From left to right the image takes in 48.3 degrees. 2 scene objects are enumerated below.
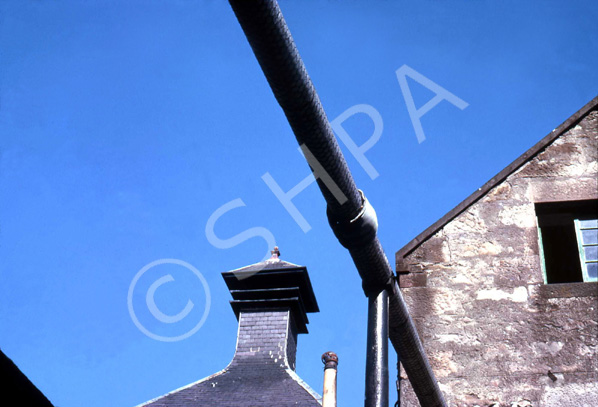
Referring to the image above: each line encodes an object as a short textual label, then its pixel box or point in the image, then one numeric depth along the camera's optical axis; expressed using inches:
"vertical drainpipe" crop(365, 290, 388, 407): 119.0
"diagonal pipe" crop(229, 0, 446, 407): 83.7
